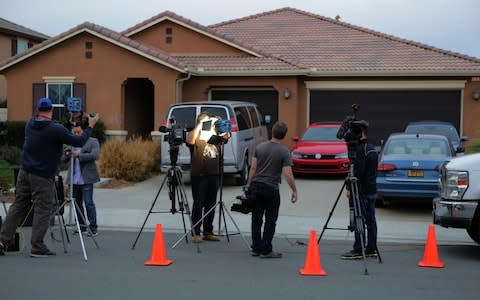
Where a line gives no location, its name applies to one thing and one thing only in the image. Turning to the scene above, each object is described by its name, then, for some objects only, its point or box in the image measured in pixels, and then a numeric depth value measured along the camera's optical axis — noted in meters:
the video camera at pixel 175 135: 10.02
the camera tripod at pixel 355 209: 8.75
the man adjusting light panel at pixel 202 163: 10.23
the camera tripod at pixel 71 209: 9.35
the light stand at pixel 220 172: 9.95
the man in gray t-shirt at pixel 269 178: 9.13
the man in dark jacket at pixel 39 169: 8.88
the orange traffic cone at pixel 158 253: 8.70
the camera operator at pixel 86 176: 10.68
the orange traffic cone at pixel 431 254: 8.78
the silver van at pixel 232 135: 16.33
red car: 18.16
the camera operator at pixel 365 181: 9.06
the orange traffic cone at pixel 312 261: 8.25
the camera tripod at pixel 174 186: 9.97
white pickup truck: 9.09
